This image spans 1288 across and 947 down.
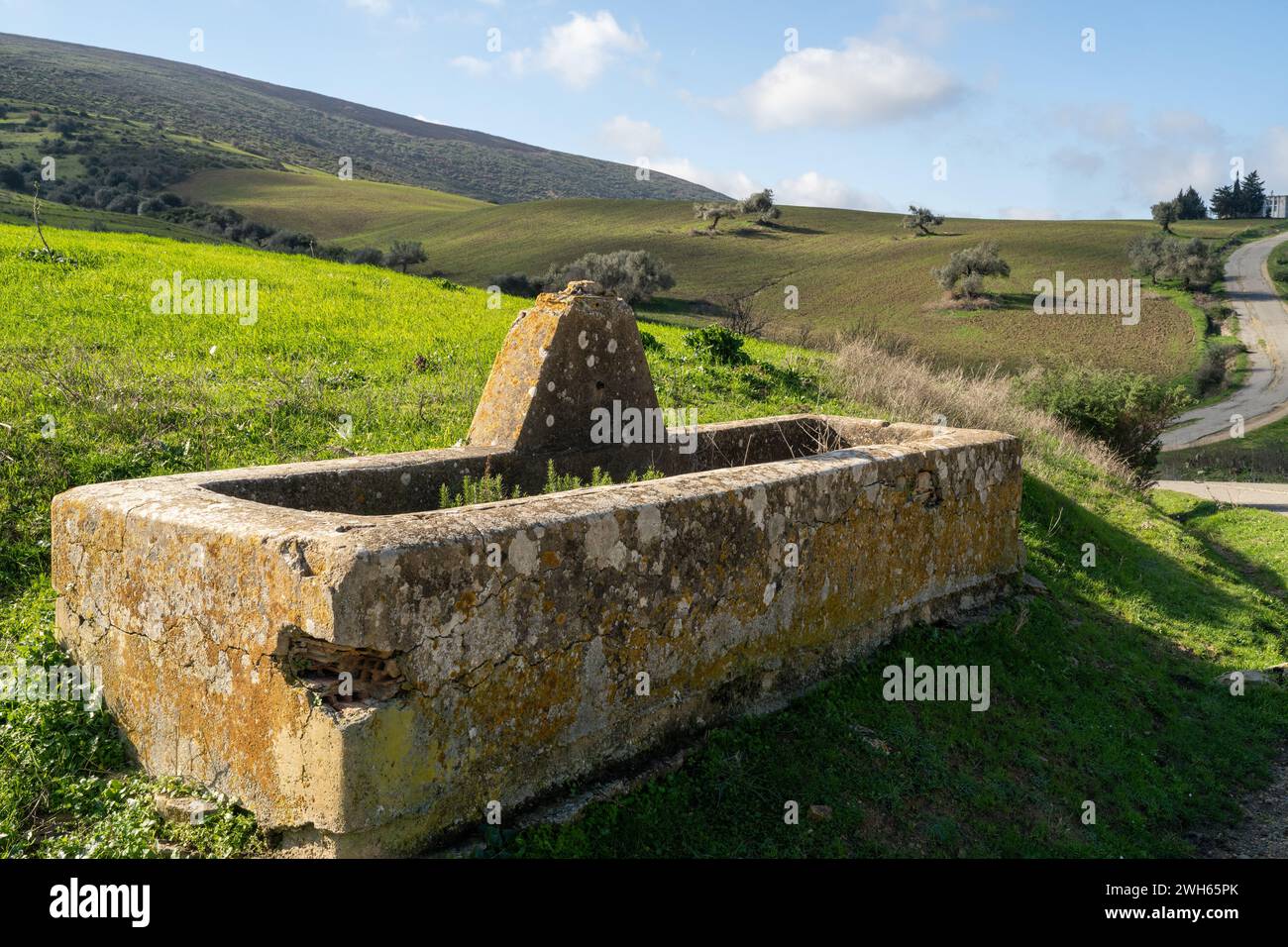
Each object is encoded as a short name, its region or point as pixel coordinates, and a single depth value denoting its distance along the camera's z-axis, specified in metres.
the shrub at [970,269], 54.34
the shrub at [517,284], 36.66
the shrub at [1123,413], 19.05
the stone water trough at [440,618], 3.47
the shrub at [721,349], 13.70
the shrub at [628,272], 36.81
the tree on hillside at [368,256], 36.41
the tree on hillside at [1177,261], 58.84
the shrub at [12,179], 45.97
